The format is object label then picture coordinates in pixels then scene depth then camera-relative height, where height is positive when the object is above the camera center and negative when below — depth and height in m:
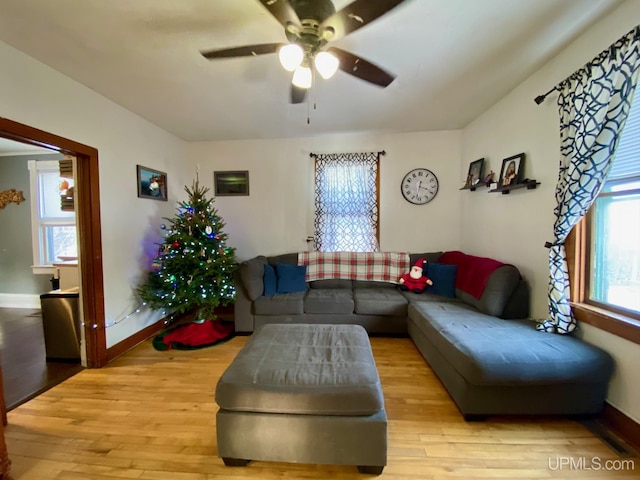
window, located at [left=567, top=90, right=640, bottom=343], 1.61 -0.16
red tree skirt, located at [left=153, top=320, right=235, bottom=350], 2.83 -1.17
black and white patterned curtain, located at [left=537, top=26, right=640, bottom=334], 1.56 +0.60
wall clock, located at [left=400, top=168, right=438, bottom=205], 3.77 +0.63
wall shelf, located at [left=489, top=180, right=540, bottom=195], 2.30 +0.39
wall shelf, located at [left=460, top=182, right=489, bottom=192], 3.09 +0.52
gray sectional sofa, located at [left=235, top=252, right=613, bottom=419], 1.63 -0.83
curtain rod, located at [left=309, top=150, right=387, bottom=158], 3.76 +1.11
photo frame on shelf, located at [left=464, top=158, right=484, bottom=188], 3.17 +0.69
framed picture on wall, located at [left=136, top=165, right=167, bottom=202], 3.09 +0.61
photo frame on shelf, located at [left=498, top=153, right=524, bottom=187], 2.48 +0.57
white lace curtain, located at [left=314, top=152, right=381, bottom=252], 3.83 +0.41
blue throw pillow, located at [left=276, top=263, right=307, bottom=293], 3.28 -0.60
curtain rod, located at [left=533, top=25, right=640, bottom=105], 1.50 +1.10
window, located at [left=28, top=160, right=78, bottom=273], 4.06 +0.22
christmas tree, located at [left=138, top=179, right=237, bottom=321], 2.83 -0.40
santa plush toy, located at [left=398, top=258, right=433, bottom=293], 3.22 -0.63
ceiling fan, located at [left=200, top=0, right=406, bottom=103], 1.20 +1.01
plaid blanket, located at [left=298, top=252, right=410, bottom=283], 3.57 -0.48
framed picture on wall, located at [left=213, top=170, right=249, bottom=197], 4.00 +0.76
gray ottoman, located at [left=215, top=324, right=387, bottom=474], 1.34 -0.97
